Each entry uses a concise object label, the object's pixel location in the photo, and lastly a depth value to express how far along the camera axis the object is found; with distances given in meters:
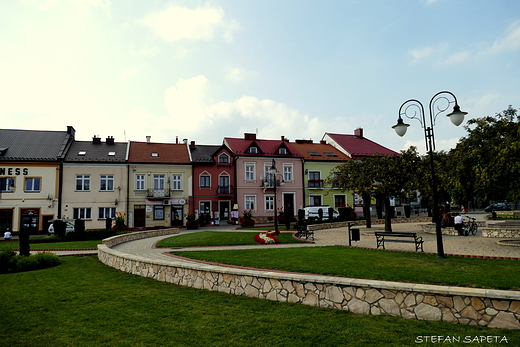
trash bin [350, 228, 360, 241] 15.75
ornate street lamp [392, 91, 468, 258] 10.63
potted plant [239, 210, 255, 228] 32.94
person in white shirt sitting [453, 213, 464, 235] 19.94
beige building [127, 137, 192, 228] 35.03
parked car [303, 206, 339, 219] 35.38
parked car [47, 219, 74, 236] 28.67
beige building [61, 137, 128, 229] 33.25
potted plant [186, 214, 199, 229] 32.06
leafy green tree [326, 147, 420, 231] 20.03
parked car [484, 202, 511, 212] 53.41
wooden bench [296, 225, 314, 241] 19.81
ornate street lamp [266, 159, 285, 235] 38.78
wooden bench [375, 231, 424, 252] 13.29
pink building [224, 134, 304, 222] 38.53
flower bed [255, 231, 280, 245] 17.45
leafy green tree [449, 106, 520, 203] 12.64
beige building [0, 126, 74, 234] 31.52
